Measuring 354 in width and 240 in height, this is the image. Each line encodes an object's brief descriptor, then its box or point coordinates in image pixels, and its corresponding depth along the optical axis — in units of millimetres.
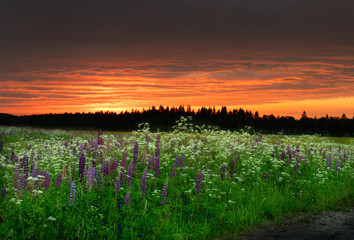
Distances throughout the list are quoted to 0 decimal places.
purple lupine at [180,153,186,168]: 10108
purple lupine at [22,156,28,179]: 8396
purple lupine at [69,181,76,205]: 6173
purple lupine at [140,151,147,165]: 9578
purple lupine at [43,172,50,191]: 6920
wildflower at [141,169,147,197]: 6918
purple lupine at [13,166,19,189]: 6715
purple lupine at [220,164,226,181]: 9227
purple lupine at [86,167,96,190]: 6801
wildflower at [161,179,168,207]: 6765
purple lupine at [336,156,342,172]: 12693
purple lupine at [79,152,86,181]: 7859
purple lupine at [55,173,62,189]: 7283
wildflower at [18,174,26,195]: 6550
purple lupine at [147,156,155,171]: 9259
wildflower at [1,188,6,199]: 6508
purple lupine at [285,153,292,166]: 11697
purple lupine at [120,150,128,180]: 8108
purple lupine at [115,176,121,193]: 6852
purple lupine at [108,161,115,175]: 8273
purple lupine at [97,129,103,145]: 12088
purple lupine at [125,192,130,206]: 6434
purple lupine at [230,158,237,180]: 9609
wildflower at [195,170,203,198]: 7164
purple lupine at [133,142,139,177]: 8927
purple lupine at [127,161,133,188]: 7453
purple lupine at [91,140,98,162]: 10494
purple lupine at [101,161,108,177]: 8020
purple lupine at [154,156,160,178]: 8898
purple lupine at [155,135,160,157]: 10220
